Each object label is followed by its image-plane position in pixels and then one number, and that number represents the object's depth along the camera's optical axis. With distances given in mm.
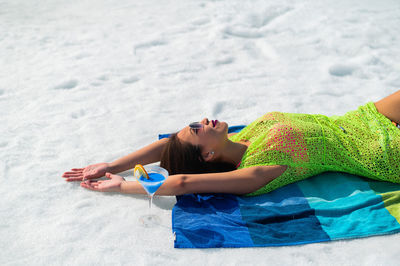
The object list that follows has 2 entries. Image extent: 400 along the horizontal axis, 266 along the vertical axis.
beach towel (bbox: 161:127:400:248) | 2855
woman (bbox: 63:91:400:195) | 3182
